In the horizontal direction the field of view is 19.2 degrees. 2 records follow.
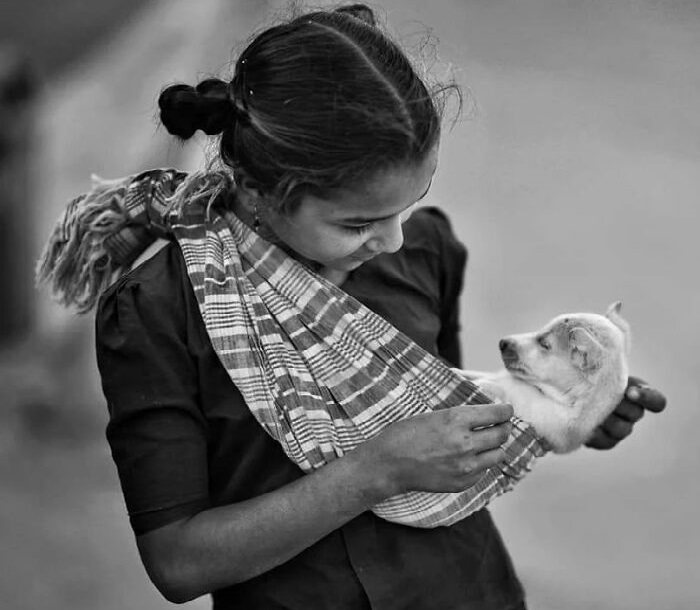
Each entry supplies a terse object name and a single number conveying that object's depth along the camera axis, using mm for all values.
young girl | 1734
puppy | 1998
